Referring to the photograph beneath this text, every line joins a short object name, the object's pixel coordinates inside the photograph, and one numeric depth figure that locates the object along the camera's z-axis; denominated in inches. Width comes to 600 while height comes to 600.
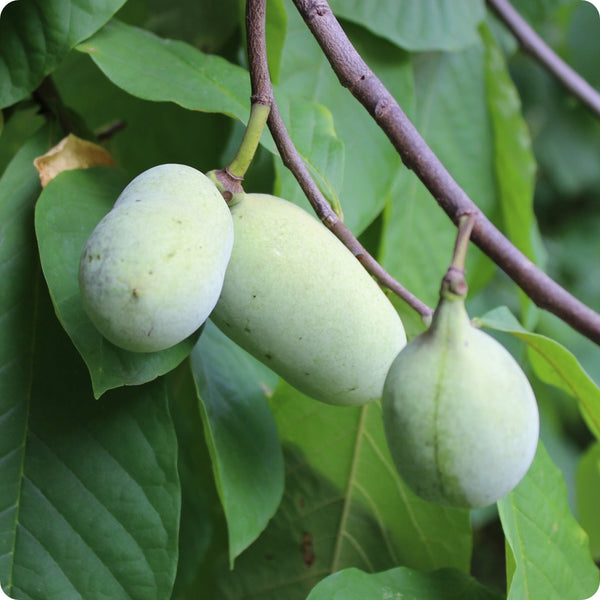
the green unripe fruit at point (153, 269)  26.0
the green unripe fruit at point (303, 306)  27.6
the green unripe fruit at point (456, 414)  25.8
